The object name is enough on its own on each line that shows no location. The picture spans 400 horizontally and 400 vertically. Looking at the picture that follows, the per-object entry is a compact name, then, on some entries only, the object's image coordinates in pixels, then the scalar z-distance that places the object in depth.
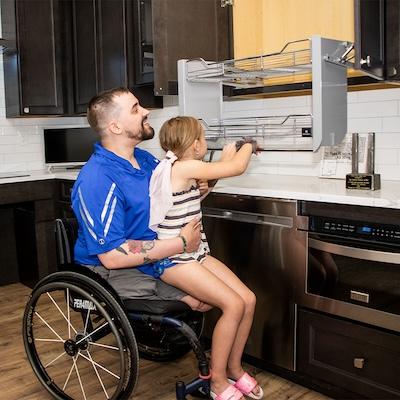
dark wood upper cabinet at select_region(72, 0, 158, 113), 3.17
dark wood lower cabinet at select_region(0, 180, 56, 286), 3.65
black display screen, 4.09
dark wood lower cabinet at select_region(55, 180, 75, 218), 3.66
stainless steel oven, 1.98
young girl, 1.99
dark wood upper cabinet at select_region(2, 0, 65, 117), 3.68
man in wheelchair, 1.87
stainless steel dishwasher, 2.29
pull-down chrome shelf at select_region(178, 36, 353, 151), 2.12
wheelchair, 1.81
